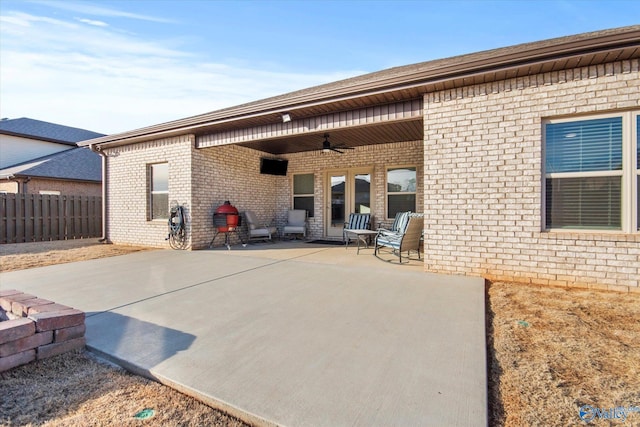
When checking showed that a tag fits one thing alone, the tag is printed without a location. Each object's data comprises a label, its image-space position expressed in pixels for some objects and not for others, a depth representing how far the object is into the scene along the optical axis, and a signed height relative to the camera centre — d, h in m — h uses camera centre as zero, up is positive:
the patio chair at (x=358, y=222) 8.34 -0.35
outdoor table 6.81 -0.73
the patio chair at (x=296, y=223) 9.23 -0.42
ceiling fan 7.56 +1.65
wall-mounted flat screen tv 9.46 +1.37
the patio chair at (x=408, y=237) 5.54 -0.53
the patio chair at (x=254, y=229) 8.27 -0.53
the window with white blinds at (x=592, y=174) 3.79 +0.46
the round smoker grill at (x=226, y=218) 7.51 -0.21
